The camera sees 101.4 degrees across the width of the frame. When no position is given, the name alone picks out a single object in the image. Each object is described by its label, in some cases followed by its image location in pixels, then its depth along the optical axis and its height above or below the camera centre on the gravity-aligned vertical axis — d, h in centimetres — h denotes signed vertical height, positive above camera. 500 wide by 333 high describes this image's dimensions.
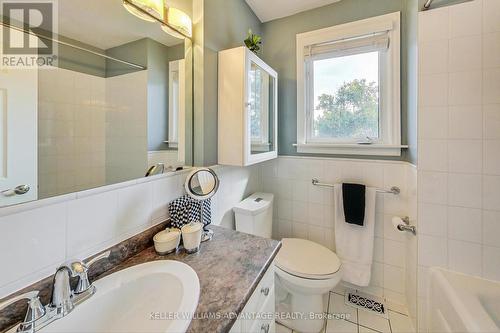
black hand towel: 157 -30
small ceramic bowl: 85 -32
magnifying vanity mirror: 102 -11
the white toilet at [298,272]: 127 -67
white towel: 157 -61
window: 154 +64
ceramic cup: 87 -31
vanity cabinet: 68 -54
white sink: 55 -41
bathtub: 83 -63
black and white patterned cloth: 100 -23
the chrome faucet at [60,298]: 50 -36
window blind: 155 +97
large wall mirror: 61 +23
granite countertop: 56 -38
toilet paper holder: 129 -39
